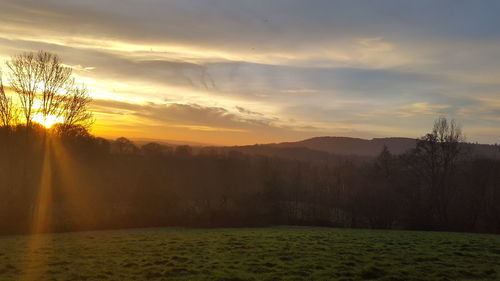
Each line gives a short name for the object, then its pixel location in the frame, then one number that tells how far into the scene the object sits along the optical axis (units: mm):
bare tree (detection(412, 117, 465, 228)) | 52375
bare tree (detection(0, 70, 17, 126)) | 37412
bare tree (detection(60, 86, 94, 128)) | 40562
